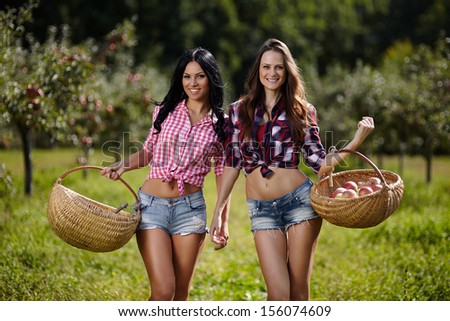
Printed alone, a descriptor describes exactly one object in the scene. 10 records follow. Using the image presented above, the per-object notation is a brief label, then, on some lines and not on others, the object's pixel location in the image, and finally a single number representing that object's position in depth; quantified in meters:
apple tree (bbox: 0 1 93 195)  11.22
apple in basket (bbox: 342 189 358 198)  7.09
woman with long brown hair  7.24
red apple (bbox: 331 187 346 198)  7.26
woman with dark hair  7.37
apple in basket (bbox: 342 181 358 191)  7.37
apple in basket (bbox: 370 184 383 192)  7.22
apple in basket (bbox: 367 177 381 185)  7.46
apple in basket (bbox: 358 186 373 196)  7.16
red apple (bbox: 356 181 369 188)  7.58
